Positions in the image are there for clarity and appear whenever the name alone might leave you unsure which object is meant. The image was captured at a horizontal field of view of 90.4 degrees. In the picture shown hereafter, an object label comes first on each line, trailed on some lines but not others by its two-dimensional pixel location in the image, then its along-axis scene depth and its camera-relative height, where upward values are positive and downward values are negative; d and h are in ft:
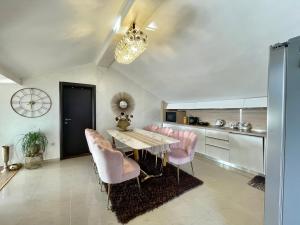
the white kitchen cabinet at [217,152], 10.65 -3.13
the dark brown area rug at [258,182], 7.94 -4.01
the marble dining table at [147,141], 7.78 -1.71
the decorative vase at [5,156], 9.85 -3.03
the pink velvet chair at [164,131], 10.48 -1.50
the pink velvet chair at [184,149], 8.49 -2.40
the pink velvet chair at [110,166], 5.90 -2.28
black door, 12.68 -0.40
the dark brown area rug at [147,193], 6.13 -4.04
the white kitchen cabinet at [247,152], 8.75 -2.56
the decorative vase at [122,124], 12.18 -1.08
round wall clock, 10.77 +0.62
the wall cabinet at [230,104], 9.31 +0.54
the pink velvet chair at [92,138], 6.78 -1.35
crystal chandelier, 6.60 +3.13
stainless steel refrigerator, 2.65 -0.46
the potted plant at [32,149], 10.33 -2.72
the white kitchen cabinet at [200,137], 12.37 -2.23
